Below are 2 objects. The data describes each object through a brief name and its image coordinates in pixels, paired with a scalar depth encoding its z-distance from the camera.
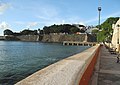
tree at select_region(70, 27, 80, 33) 87.80
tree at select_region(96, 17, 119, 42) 34.43
